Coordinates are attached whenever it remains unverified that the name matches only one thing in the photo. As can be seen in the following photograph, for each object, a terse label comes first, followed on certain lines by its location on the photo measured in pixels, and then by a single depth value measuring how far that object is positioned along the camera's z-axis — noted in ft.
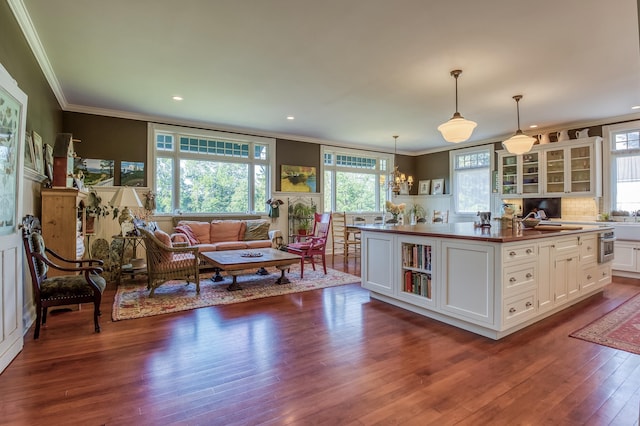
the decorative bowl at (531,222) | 12.80
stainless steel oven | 14.08
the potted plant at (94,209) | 16.74
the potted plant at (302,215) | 25.53
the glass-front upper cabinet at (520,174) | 23.24
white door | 7.86
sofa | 19.34
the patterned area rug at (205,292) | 12.46
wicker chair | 13.50
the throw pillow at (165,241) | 13.89
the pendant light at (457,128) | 13.08
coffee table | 14.52
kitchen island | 9.66
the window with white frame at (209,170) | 21.35
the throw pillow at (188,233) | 19.04
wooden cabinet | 12.05
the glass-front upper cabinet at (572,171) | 20.55
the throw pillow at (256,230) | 21.88
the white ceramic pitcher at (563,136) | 21.84
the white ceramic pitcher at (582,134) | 21.08
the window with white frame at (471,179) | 27.12
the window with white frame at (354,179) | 28.22
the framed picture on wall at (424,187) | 31.53
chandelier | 22.65
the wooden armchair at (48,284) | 9.60
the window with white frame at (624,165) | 19.74
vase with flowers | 17.60
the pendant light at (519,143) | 16.01
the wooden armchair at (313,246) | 18.37
